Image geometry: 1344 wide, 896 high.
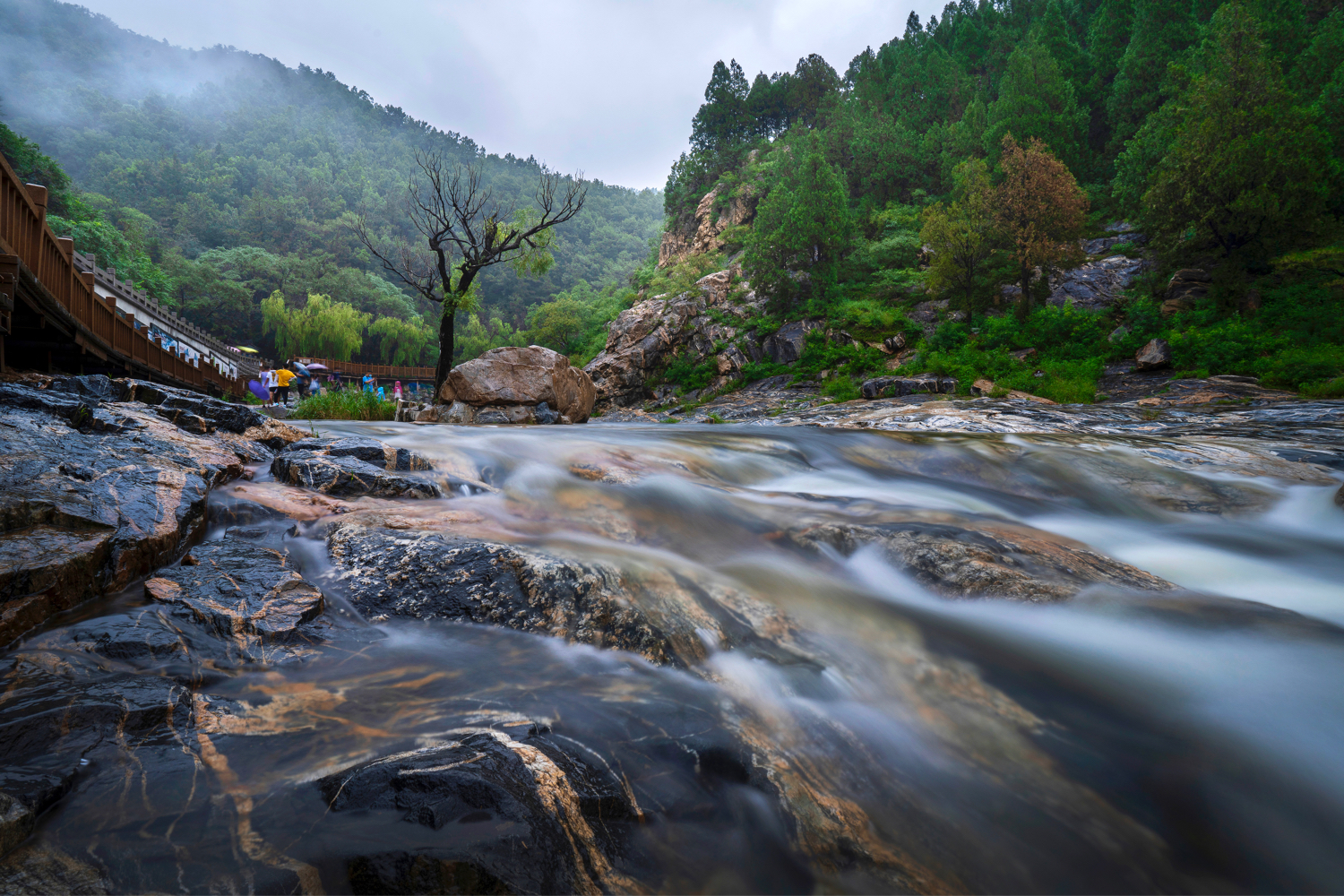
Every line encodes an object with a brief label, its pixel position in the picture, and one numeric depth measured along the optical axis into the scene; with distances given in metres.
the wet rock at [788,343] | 23.86
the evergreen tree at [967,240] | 20.28
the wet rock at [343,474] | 4.06
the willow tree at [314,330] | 54.72
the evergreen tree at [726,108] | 50.16
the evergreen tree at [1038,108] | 26.50
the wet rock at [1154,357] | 14.41
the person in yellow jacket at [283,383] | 18.53
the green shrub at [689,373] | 25.73
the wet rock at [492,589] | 2.57
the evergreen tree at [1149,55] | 27.41
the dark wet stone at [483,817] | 1.35
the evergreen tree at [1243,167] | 14.69
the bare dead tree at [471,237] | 15.95
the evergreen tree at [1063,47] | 31.98
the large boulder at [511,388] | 13.60
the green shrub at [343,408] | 11.58
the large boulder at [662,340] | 26.83
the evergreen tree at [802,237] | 24.59
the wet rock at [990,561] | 3.13
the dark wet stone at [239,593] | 2.29
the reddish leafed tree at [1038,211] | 19.08
